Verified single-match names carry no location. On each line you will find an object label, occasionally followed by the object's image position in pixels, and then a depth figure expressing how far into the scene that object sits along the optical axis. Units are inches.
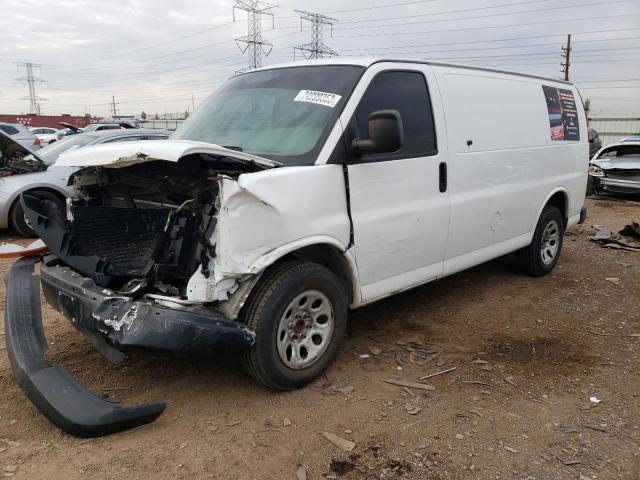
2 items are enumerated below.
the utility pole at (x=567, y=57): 1649.9
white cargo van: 117.6
